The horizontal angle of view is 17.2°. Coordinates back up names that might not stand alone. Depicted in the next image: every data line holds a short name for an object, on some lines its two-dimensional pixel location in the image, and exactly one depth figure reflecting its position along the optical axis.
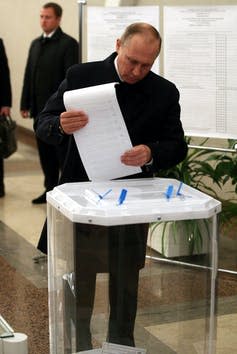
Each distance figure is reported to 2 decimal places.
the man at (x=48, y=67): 6.33
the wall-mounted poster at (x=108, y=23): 4.51
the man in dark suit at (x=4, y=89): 6.64
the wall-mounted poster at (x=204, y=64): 4.23
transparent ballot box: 2.49
